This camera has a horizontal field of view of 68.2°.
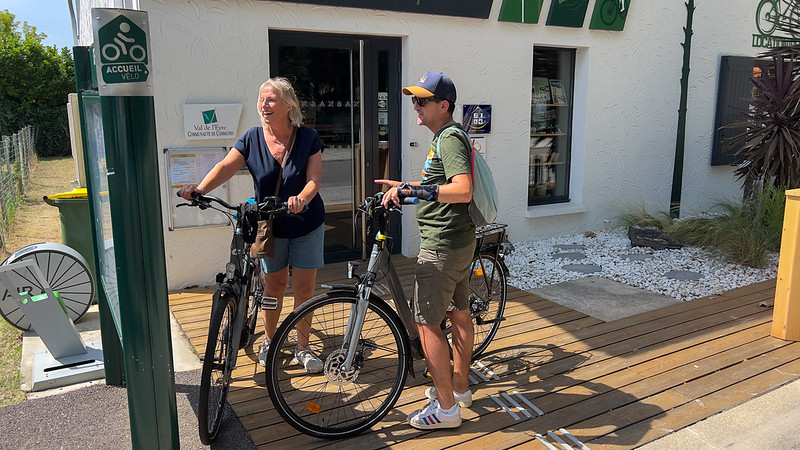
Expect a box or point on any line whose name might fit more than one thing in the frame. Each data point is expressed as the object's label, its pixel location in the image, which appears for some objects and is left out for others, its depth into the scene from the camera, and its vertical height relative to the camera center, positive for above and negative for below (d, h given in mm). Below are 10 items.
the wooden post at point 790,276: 4219 -1081
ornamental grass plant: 6199 -1177
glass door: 5664 +181
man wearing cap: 2795 -589
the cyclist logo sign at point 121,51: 2105 +267
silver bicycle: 2939 -1188
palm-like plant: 6691 -54
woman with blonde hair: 3295 -273
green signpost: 2135 -350
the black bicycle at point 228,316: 2764 -907
